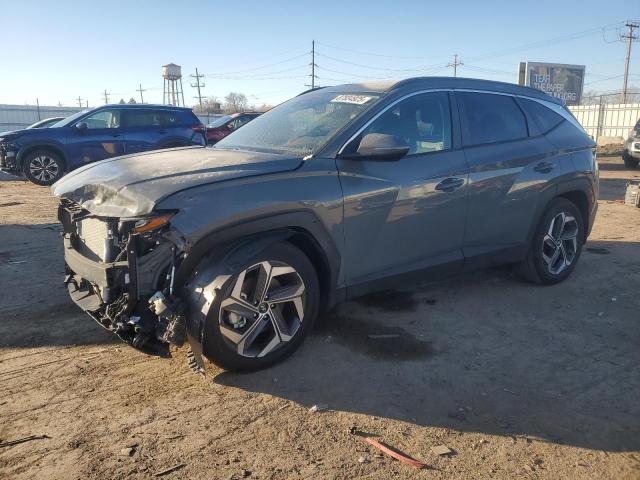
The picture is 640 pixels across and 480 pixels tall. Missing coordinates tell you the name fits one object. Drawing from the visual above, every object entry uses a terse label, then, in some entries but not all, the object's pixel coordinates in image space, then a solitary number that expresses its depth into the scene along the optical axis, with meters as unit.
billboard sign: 45.81
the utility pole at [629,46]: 51.92
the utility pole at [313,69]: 65.38
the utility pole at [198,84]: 77.25
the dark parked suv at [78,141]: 12.39
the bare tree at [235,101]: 78.92
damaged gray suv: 3.16
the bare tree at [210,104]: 54.57
